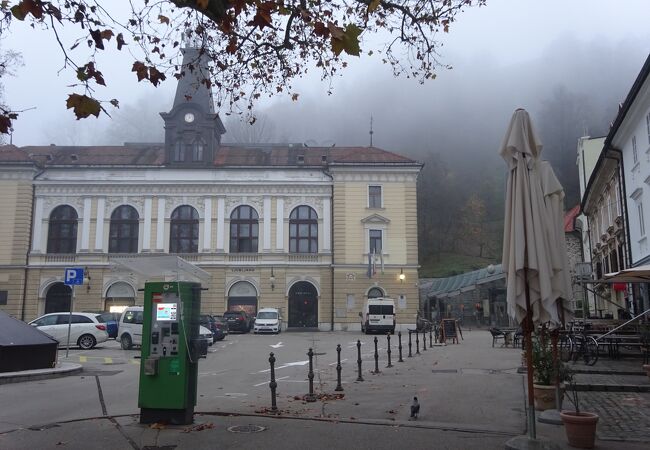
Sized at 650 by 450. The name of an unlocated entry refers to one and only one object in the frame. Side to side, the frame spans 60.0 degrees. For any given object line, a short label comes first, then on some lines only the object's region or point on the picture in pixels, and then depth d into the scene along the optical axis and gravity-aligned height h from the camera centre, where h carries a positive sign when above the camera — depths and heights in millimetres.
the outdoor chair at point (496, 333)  23819 -891
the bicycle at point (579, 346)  14745 -943
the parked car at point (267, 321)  35812 -603
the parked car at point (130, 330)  23578 -771
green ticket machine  8203 -626
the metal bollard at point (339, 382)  11668 -1470
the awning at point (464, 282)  45656 +2481
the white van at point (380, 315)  36406 -219
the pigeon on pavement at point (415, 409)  8656 -1480
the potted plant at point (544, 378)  9094 -1074
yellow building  41500 +6090
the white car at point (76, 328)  23453 -705
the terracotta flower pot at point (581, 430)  6684 -1391
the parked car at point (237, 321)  36375 -609
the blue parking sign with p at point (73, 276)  19184 +1195
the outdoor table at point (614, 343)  15145 -862
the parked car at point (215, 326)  27611 -753
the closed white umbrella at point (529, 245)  6410 +770
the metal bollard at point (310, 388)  10548 -1434
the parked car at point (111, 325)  29719 -712
